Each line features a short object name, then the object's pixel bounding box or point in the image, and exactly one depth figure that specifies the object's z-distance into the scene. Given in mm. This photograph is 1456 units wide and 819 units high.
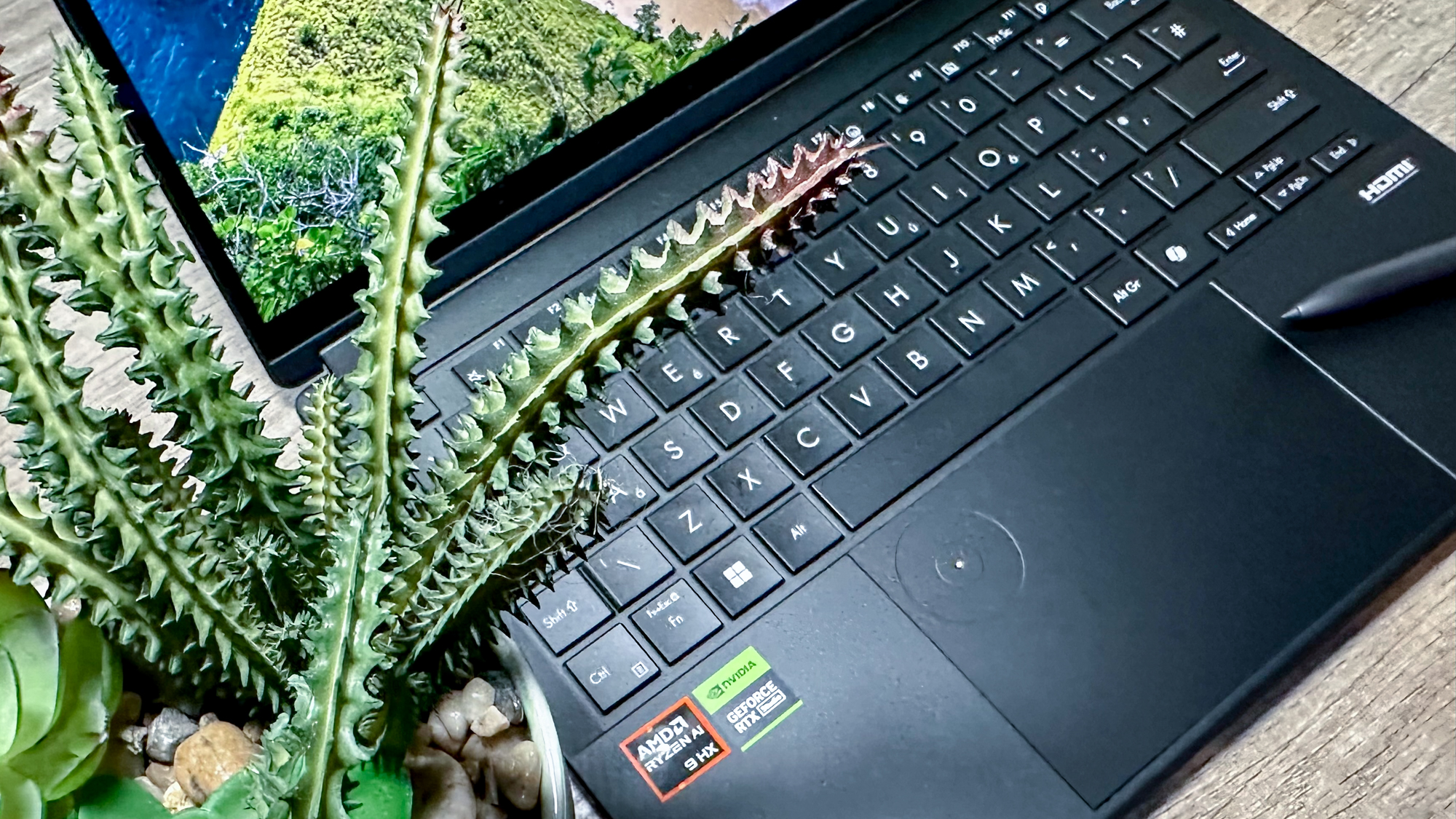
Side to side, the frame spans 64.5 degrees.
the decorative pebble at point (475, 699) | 244
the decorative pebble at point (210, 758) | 229
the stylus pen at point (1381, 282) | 441
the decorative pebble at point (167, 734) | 240
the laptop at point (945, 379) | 369
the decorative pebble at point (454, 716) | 243
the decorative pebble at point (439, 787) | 224
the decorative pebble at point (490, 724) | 244
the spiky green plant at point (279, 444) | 197
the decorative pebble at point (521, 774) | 238
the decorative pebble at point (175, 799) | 235
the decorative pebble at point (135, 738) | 240
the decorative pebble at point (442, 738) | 241
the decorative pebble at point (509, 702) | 245
